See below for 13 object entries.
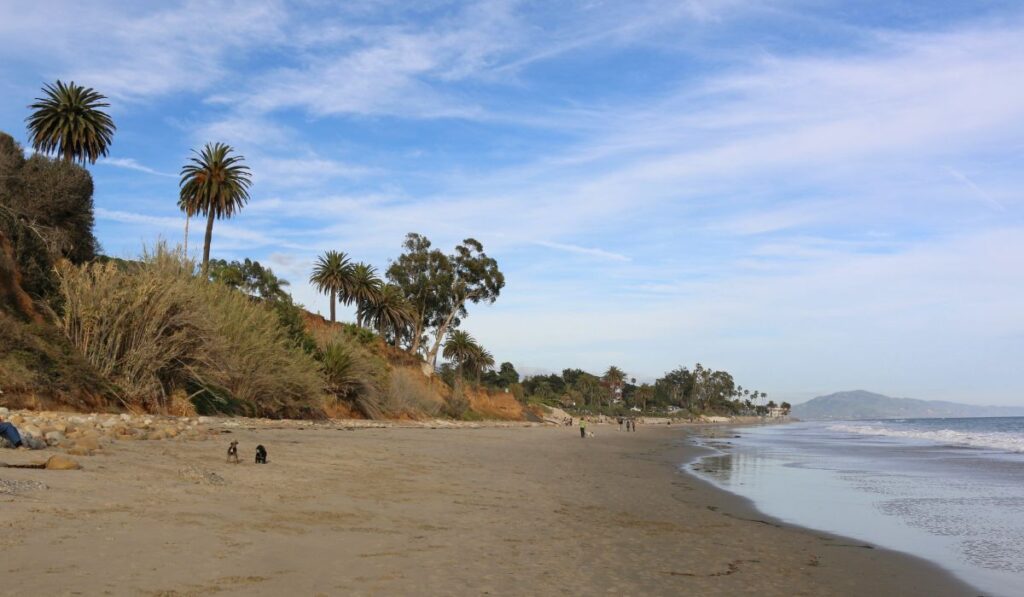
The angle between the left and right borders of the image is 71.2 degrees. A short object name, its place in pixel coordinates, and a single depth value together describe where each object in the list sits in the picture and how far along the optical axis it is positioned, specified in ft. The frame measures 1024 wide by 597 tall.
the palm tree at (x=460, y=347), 261.24
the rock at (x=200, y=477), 36.47
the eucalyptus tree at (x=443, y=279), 246.27
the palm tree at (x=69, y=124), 142.61
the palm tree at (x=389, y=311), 225.15
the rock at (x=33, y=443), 37.09
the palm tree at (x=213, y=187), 157.58
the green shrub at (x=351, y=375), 131.13
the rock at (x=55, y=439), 40.14
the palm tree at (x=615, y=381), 558.56
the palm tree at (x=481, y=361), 268.21
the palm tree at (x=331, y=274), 213.46
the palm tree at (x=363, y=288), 217.97
